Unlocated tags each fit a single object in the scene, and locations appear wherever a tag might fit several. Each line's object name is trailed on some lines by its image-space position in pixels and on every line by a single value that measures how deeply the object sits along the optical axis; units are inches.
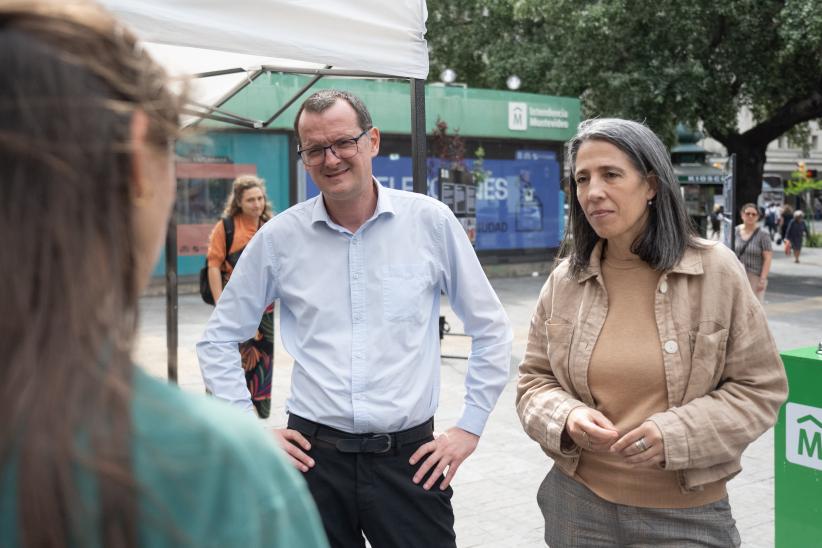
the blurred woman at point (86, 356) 28.8
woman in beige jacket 87.0
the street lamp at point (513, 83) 789.9
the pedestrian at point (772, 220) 1494.8
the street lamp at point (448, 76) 709.0
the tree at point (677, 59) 713.6
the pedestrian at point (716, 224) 1120.2
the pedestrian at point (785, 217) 1170.6
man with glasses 102.0
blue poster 732.7
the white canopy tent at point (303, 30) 105.6
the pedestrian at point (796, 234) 945.5
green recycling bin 132.3
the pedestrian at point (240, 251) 241.0
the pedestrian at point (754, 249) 429.1
